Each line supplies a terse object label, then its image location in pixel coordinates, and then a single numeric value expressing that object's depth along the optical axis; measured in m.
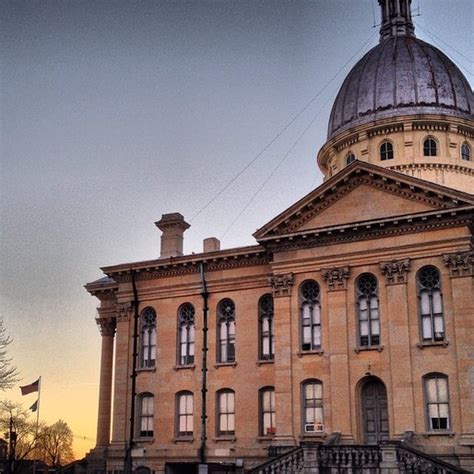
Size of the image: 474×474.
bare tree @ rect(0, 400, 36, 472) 66.56
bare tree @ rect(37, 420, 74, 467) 94.00
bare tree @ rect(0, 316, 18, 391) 44.03
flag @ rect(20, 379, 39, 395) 49.12
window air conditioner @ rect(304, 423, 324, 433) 37.03
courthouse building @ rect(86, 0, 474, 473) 34.97
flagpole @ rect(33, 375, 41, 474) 49.58
